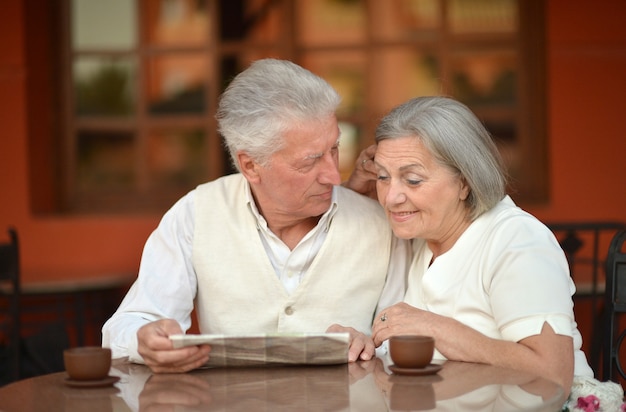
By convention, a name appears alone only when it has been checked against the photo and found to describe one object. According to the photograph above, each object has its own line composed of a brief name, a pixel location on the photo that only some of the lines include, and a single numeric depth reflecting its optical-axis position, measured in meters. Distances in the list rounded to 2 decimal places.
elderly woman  3.69
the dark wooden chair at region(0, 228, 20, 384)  6.33
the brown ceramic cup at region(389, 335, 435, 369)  3.43
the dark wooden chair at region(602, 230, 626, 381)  4.26
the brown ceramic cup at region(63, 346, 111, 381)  3.43
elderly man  4.35
